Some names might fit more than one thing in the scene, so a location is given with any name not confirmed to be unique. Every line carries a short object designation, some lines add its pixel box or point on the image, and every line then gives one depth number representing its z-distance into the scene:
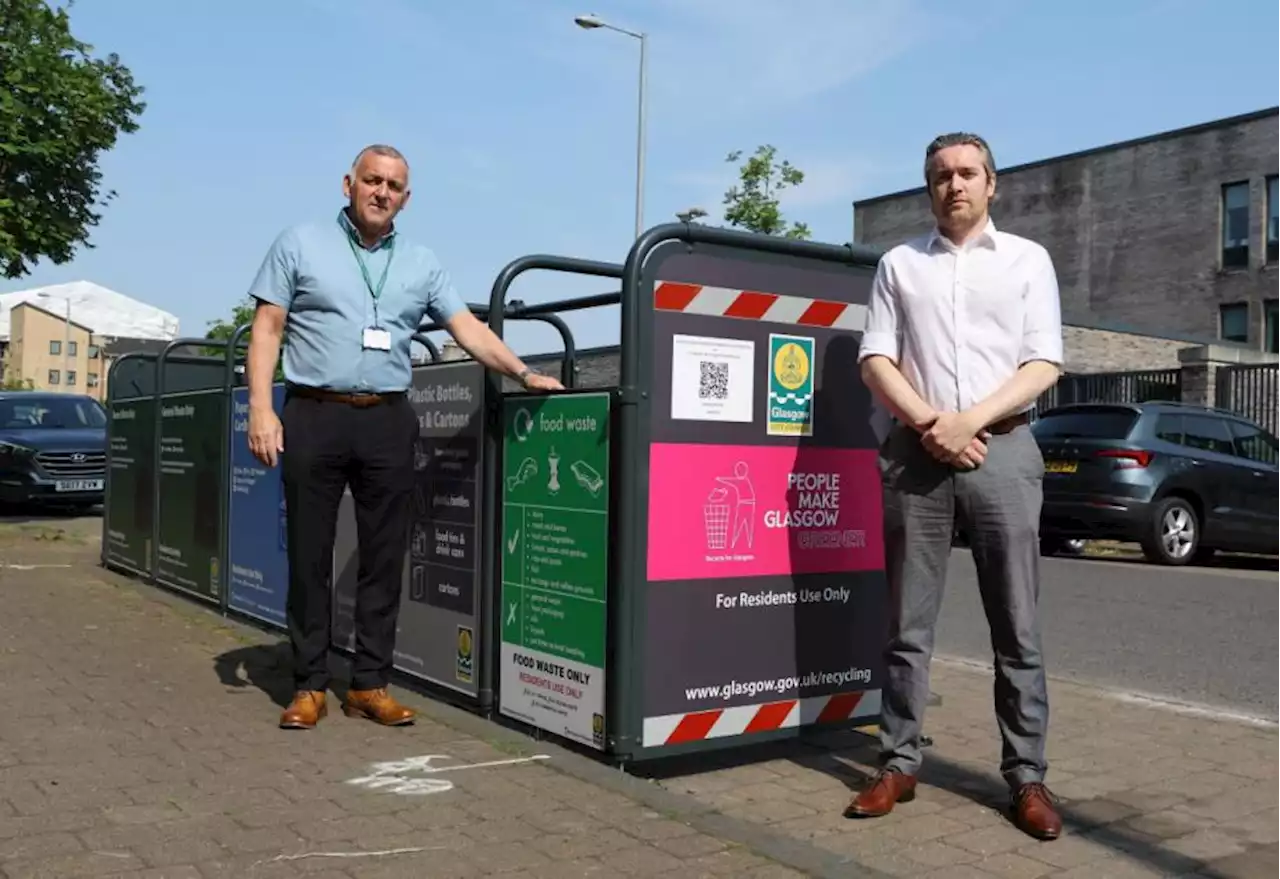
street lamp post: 28.70
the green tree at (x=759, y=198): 32.53
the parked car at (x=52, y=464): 16.55
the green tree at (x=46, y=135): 14.50
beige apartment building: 118.75
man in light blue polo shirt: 5.16
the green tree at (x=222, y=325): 61.93
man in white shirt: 4.16
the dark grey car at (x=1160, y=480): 13.87
